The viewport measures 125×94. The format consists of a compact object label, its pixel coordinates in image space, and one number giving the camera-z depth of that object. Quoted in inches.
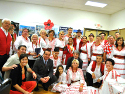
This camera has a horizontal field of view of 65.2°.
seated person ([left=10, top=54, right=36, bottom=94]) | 64.7
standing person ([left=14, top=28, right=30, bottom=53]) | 99.8
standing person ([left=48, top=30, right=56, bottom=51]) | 129.1
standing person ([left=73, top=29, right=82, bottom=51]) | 134.7
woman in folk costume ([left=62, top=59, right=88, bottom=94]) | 82.5
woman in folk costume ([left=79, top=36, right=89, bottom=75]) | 121.8
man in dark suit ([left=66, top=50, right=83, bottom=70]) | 109.6
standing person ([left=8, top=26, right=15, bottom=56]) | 104.2
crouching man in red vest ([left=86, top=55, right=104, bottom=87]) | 101.1
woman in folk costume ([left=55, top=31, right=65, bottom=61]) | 125.2
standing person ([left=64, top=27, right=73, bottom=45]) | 132.8
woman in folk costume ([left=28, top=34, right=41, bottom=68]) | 104.2
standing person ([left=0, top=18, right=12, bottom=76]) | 83.8
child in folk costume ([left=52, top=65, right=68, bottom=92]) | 89.4
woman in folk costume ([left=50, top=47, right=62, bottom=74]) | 113.3
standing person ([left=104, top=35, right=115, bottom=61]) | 111.6
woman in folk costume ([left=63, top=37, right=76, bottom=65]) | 124.5
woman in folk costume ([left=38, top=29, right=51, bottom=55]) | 121.1
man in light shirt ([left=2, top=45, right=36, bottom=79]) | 66.0
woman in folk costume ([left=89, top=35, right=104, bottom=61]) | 113.0
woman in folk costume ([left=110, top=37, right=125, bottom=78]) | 93.8
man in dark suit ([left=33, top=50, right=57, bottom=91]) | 91.6
